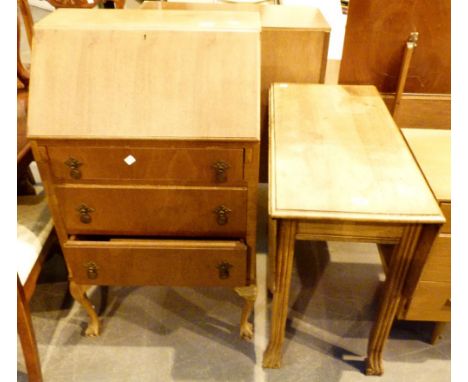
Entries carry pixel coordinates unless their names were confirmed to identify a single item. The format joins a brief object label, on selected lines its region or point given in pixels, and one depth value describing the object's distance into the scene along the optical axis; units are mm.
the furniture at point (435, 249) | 1293
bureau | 1234
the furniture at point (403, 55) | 1599
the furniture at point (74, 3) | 1811
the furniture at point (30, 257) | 1368
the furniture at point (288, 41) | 1647
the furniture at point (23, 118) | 1477
